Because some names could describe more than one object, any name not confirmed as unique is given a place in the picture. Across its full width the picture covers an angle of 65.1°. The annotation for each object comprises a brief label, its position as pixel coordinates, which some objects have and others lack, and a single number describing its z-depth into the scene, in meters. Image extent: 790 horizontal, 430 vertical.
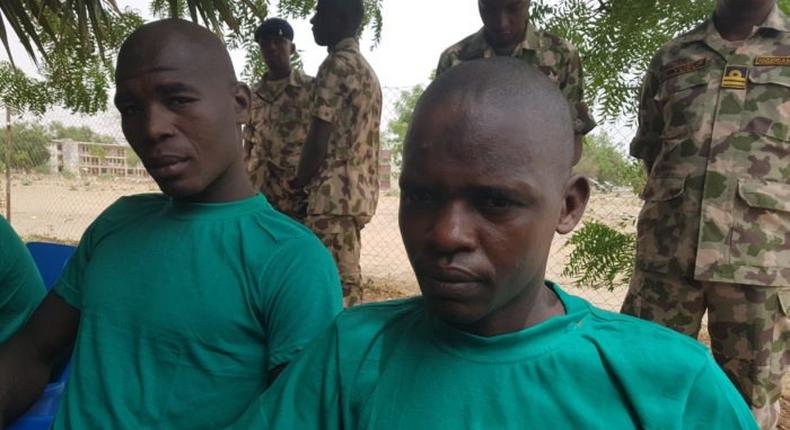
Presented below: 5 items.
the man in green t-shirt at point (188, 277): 1.06
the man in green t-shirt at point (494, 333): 0.73
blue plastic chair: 1.39
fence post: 6.58
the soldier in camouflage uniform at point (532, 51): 2.52
